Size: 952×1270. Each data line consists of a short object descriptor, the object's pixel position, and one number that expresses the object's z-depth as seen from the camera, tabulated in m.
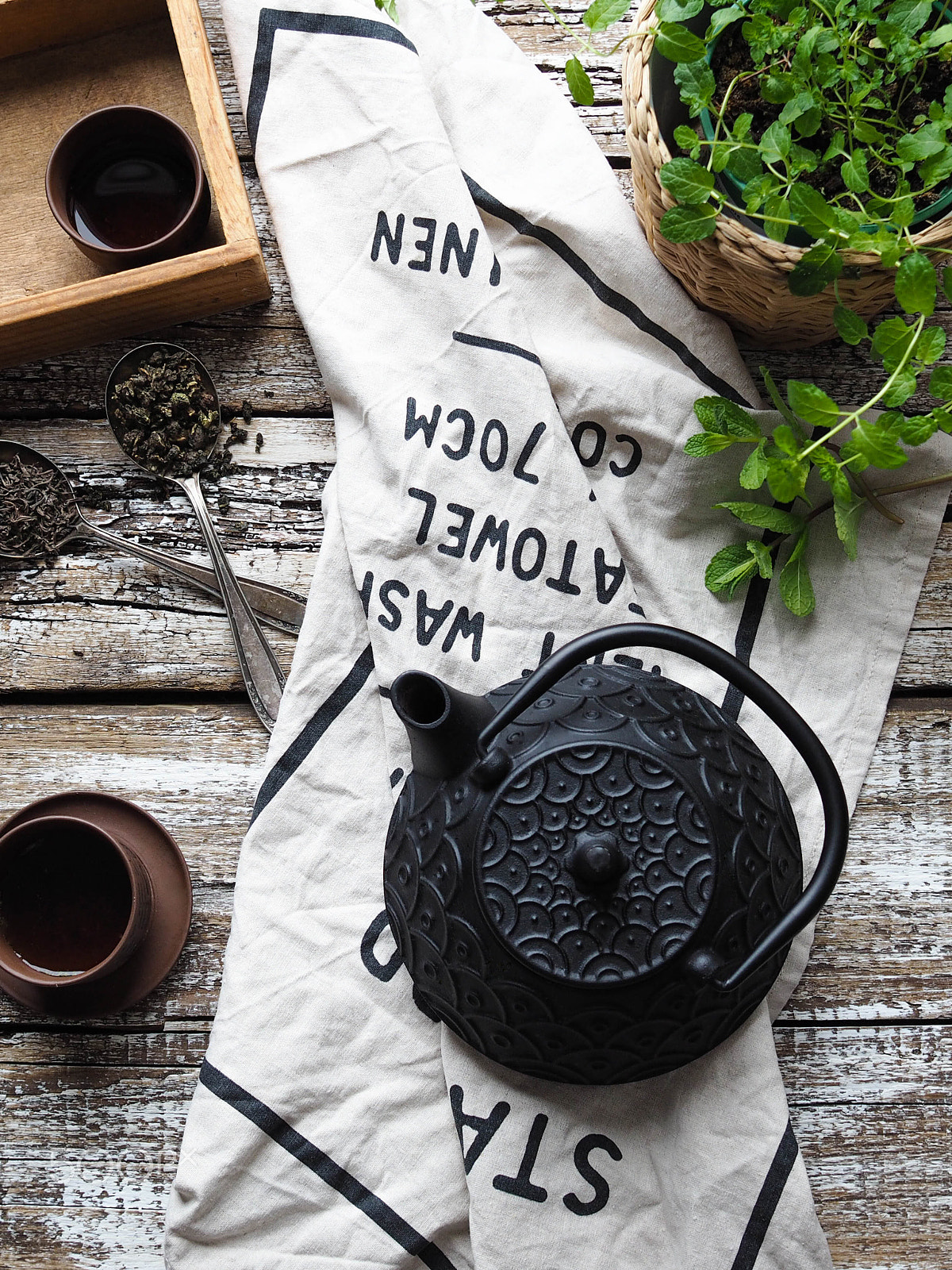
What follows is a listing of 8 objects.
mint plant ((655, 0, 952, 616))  0.70
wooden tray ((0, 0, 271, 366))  0.96
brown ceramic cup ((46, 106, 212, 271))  0.95
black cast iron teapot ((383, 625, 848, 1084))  0.70
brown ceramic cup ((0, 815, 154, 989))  0.89
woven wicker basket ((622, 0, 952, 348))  0.77
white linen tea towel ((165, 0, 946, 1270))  0.87
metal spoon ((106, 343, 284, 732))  0.99
